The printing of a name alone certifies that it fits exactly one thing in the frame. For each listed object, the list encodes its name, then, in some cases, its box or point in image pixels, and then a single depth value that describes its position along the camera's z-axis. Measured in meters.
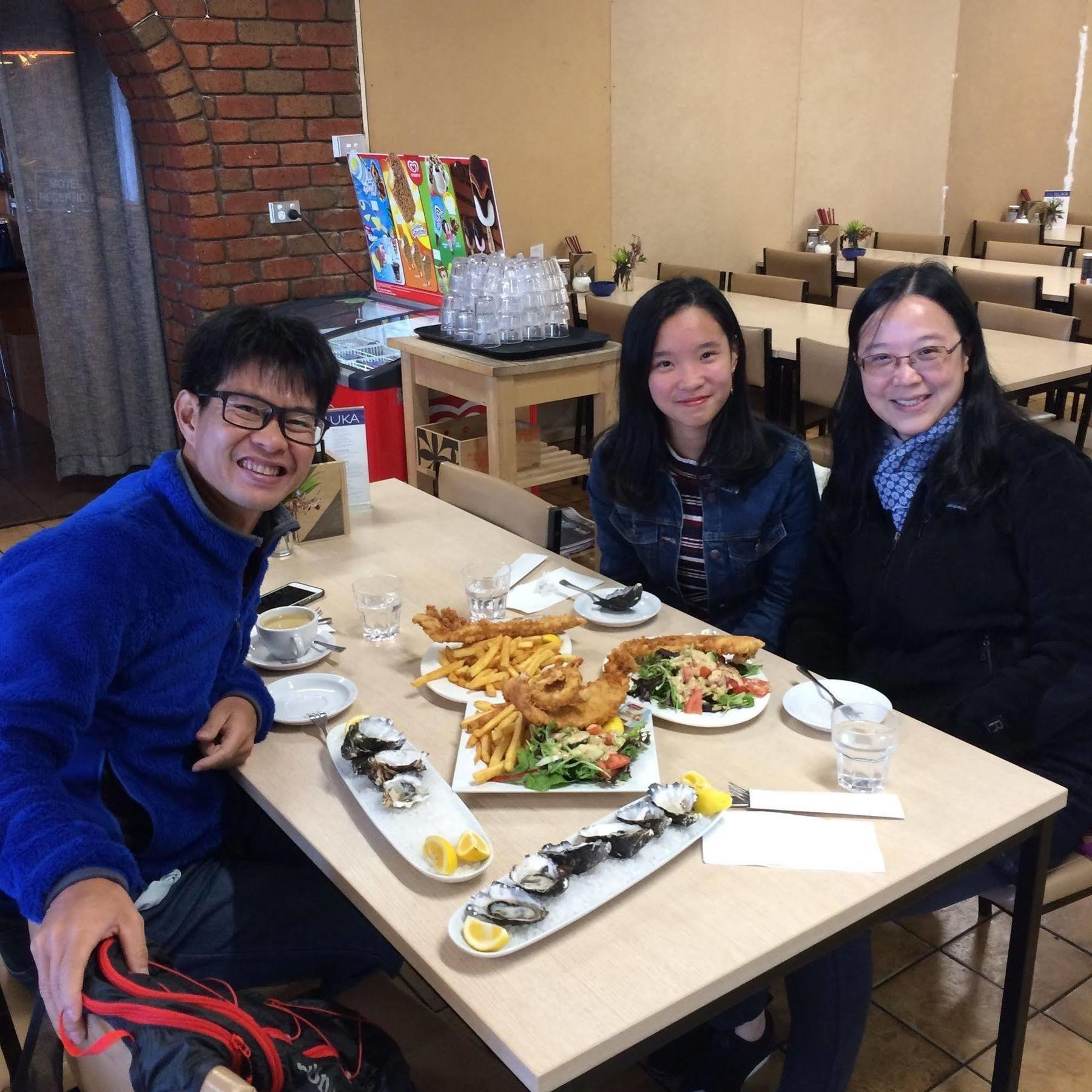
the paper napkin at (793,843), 1.19
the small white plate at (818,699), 1.47
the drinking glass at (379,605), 1.76
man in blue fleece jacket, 1.21
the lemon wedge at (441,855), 1.16
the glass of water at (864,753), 1.31
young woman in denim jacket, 1.96
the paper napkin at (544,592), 1.88
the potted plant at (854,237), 6.17
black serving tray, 3.38
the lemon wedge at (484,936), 1.04
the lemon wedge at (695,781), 1.29
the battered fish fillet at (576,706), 1.40
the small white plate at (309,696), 1.54
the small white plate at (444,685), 1.56
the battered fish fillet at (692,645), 1.57
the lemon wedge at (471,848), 1.17
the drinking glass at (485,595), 1.80
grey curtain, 4.39
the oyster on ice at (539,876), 1.11
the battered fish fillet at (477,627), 1.67
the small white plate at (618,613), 1.79
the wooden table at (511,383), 3.39
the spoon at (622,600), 1.82
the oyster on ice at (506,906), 1.07
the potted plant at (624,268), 5.26
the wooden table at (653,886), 0.99
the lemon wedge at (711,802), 1.26
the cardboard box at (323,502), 2.16
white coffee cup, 1.70
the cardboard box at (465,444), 3.61
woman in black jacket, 1.60
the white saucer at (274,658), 1.69
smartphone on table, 1.89
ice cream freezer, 3.87
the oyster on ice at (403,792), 1.28
